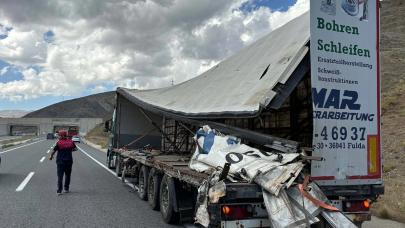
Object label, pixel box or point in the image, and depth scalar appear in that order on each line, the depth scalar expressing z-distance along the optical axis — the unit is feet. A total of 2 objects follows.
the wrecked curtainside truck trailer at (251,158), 16.52
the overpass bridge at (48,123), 411.54
